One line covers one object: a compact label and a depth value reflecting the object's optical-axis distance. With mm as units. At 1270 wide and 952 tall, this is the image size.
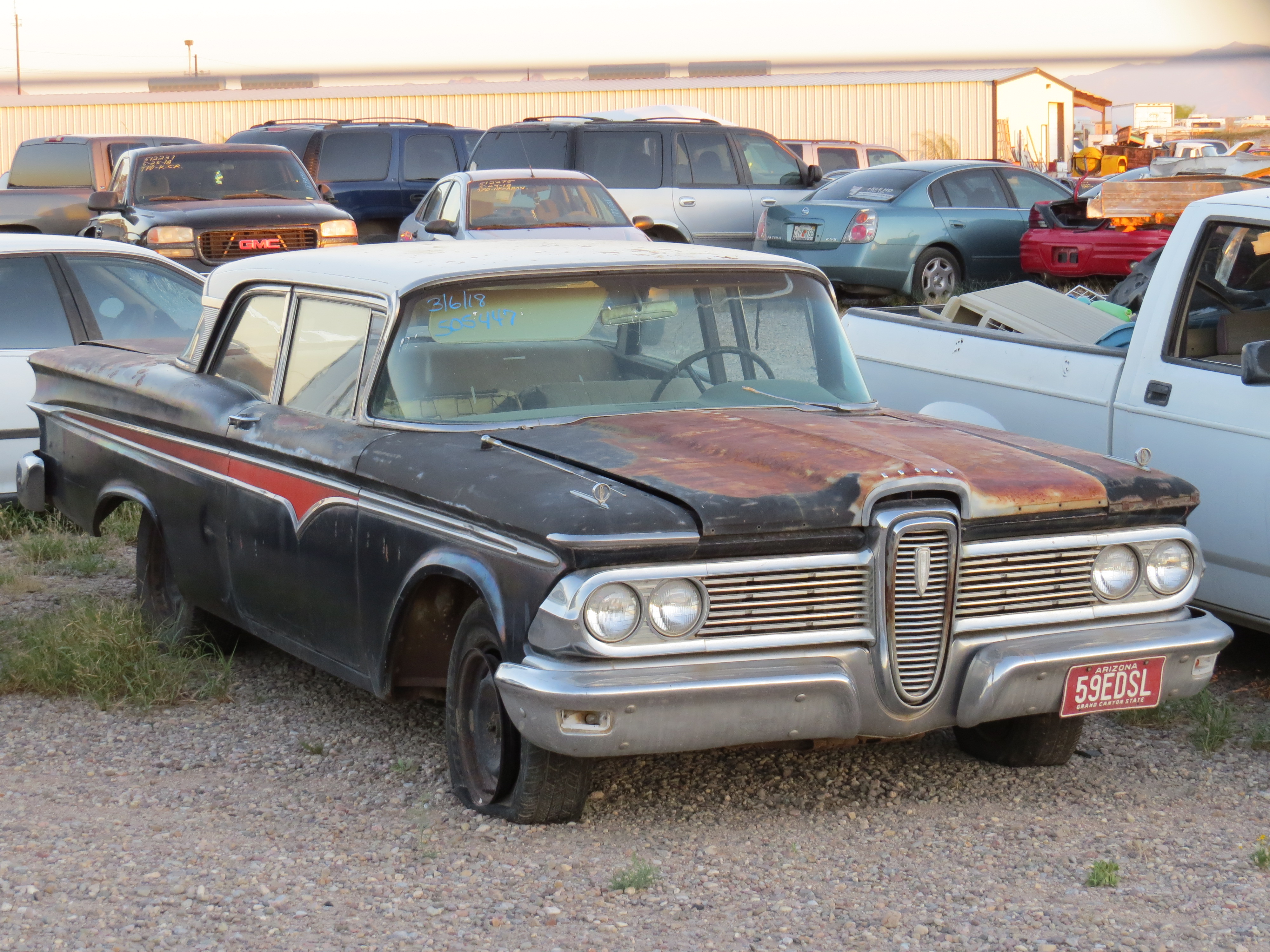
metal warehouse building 38062
